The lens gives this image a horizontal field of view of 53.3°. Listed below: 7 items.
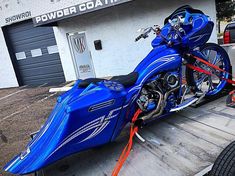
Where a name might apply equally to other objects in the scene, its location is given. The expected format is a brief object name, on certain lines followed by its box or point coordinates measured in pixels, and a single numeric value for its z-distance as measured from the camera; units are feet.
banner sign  19.03
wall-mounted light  24.21
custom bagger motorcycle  6.48
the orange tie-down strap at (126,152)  6.38
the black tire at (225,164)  5.21
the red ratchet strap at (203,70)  10.48
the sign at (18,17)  27.48
